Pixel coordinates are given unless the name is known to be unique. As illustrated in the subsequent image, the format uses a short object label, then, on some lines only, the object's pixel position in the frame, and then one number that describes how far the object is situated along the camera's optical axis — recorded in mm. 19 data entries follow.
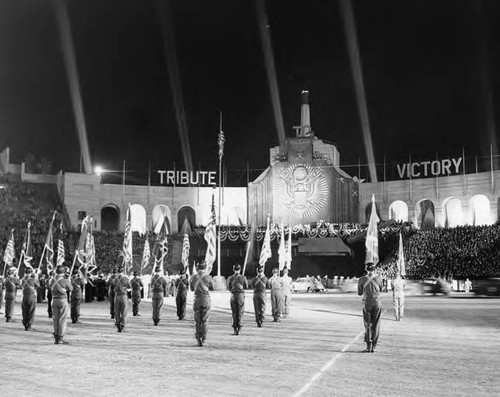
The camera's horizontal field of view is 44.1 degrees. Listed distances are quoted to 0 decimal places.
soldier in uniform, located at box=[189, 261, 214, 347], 13812
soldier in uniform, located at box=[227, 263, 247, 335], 16531
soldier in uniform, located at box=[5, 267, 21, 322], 20789
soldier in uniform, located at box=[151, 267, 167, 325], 19500
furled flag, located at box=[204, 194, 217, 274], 23903
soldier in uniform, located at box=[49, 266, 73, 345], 14336
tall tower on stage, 69688
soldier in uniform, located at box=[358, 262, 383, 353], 12789
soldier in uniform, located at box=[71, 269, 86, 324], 20564
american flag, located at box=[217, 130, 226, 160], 47444
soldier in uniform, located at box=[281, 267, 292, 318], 22156
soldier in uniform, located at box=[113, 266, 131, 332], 17172
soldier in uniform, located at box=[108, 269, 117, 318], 21812
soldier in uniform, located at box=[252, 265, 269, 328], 18938
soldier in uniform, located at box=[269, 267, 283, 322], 20727
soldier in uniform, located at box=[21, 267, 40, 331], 18250
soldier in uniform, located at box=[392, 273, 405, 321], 21047
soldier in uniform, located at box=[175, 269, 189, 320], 21547
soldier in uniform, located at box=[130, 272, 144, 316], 23691
